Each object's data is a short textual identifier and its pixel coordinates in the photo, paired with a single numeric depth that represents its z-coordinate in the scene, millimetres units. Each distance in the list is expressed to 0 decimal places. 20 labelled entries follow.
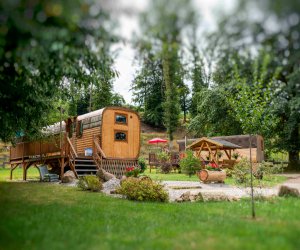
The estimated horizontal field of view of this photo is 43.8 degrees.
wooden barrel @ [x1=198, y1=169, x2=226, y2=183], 16672
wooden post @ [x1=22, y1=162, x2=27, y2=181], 20922
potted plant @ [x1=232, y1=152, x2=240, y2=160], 25594
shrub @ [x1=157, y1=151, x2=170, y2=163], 27031
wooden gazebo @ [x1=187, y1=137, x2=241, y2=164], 21511
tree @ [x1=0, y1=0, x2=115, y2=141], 4441
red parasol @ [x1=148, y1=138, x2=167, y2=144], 31878
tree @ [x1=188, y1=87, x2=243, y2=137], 30203
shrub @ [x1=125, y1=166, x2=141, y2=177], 15715
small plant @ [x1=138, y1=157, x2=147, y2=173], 21983
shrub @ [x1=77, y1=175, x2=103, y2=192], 13320
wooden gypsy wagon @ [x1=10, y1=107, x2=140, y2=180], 18219
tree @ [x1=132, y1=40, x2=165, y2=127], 44731
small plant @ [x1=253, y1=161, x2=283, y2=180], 13180
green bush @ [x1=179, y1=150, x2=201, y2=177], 20938
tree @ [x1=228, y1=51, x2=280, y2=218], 7749
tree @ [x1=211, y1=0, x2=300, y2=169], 5137
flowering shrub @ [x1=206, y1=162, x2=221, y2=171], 17388
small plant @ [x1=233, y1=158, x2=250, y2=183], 12738
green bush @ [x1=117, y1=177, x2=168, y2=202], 10867
